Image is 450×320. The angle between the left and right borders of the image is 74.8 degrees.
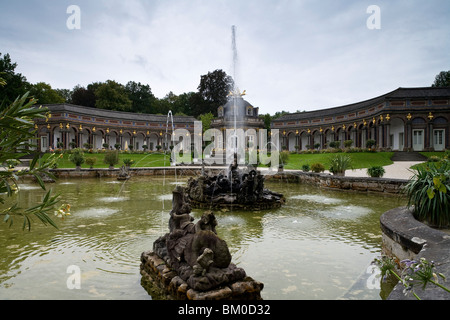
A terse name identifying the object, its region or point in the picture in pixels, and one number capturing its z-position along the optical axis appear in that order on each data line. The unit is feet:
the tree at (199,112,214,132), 181.98
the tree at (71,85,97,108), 210.18
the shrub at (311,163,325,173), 68.30
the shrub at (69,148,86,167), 82.48
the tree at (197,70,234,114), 216.95
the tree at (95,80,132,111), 196.21
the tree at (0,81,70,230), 8.00
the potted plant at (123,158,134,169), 86.40
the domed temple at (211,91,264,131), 173.58
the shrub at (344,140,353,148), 115.34
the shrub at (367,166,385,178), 49.39
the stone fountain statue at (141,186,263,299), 11.71
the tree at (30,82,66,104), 174.47
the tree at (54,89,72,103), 233.76
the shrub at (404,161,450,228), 18.16
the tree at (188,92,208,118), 220.43
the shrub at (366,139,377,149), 111.95
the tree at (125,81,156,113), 233.88
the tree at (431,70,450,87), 188.44
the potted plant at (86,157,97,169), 90.02
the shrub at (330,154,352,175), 59.44
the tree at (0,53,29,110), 123.34
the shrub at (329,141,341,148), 126.31
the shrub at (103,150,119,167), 90.34
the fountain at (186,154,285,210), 34.76
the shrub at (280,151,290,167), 93.40
